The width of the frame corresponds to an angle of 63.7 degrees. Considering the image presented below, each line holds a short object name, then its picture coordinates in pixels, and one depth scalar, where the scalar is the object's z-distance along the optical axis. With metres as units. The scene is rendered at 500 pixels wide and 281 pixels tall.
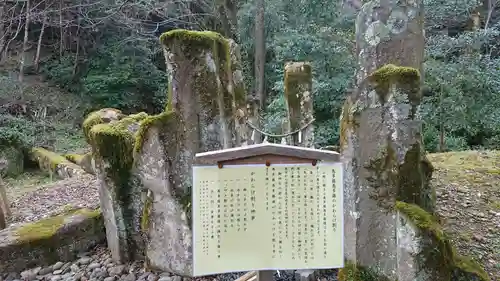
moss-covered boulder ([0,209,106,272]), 3.89
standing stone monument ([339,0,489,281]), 2.55
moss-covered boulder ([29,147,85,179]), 9.19
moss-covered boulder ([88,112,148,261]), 3.79
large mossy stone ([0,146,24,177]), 10.12
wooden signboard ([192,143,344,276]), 2.25
